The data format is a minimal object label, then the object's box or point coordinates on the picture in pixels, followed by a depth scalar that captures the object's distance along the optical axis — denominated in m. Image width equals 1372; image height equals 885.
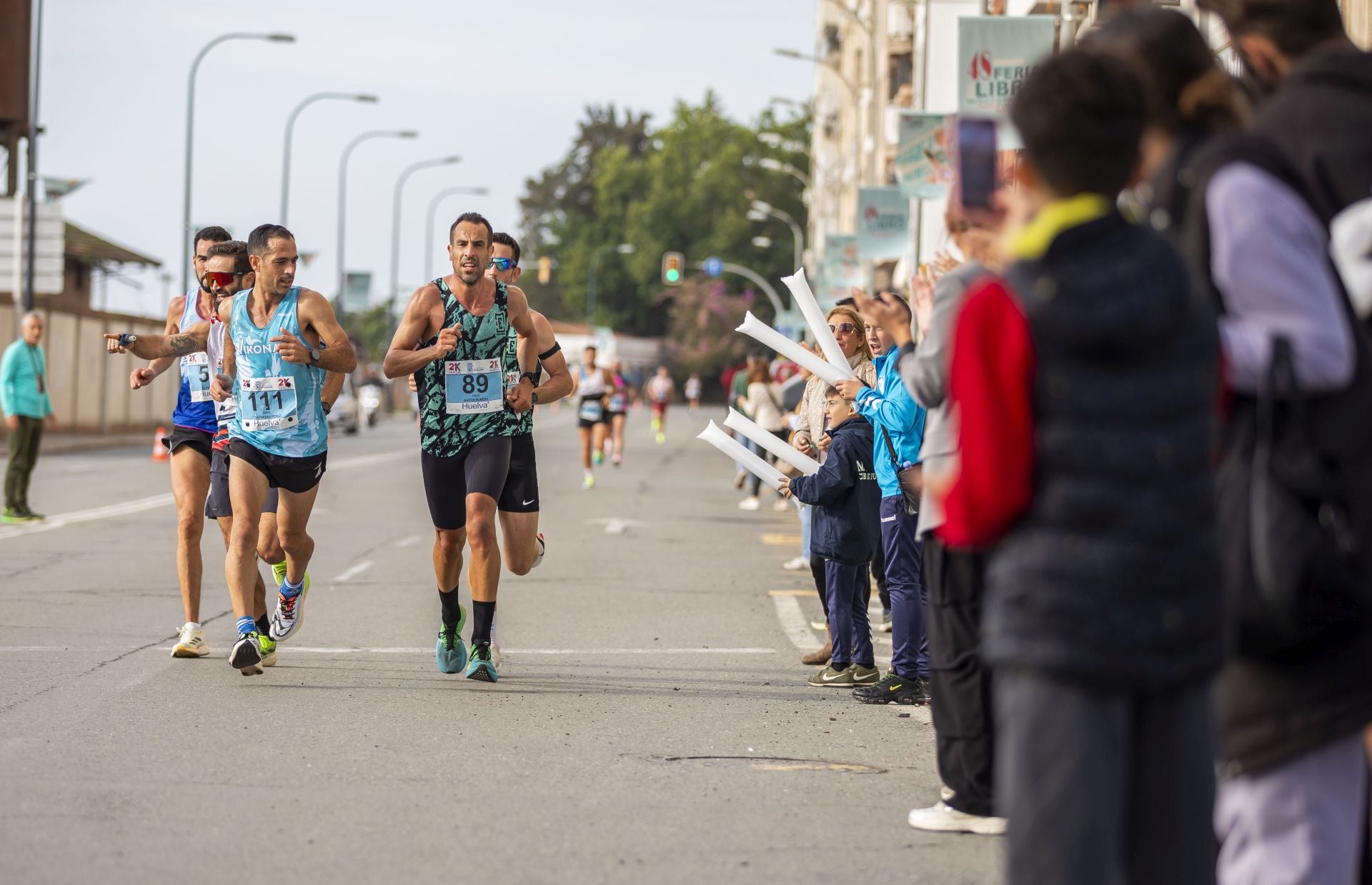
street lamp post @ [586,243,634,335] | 119.81
